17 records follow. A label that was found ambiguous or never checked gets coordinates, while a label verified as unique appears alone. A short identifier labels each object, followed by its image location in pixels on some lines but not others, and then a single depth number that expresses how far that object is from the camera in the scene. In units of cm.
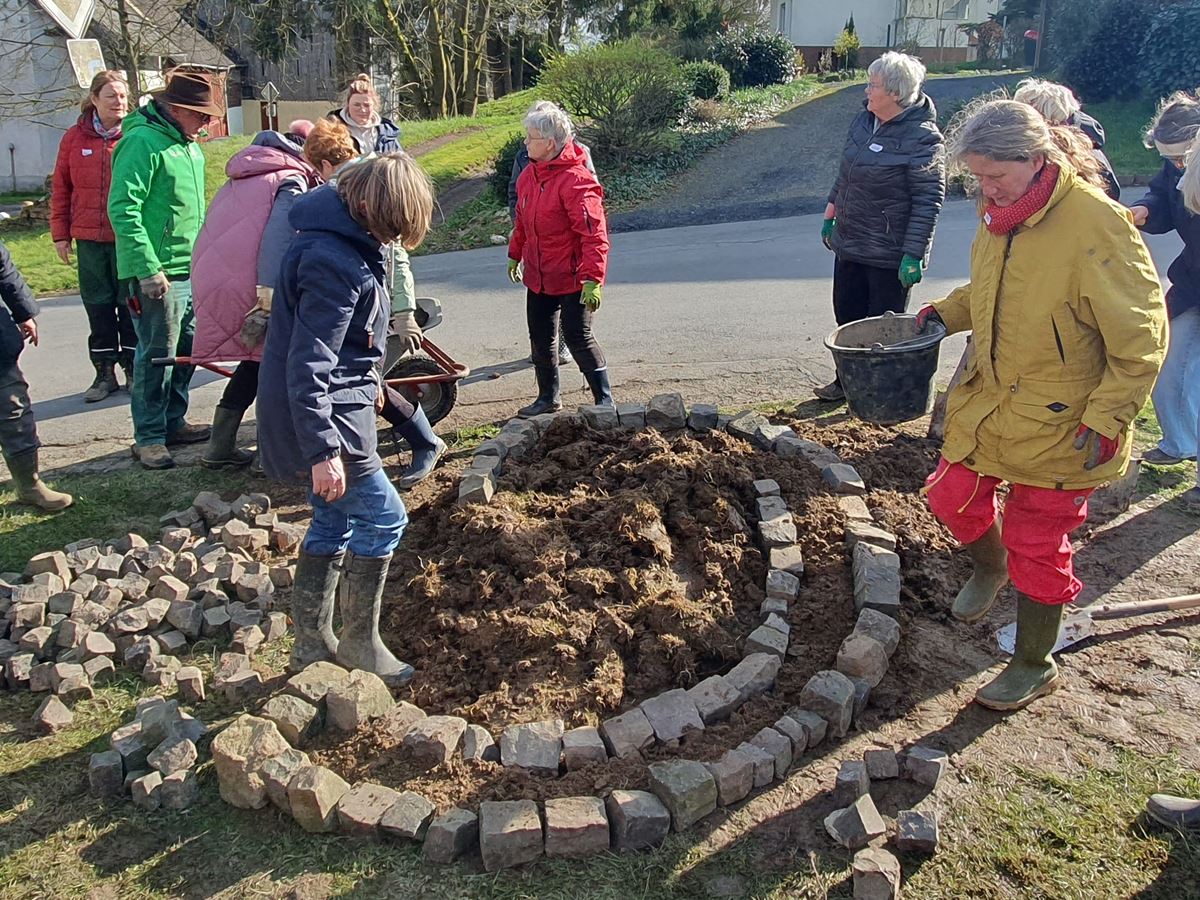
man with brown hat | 546
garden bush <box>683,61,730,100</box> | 2067
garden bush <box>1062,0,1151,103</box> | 1852
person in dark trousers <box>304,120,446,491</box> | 476
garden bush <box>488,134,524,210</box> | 1469
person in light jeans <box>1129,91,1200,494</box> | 494
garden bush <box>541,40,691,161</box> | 1594
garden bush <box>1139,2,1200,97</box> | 1766
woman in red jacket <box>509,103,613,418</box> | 550
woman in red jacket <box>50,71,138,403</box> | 652
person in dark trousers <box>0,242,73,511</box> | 492
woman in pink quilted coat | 491
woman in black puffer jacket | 544
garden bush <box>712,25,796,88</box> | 2369
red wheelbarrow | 548
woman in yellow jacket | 299
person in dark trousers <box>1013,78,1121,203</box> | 492
